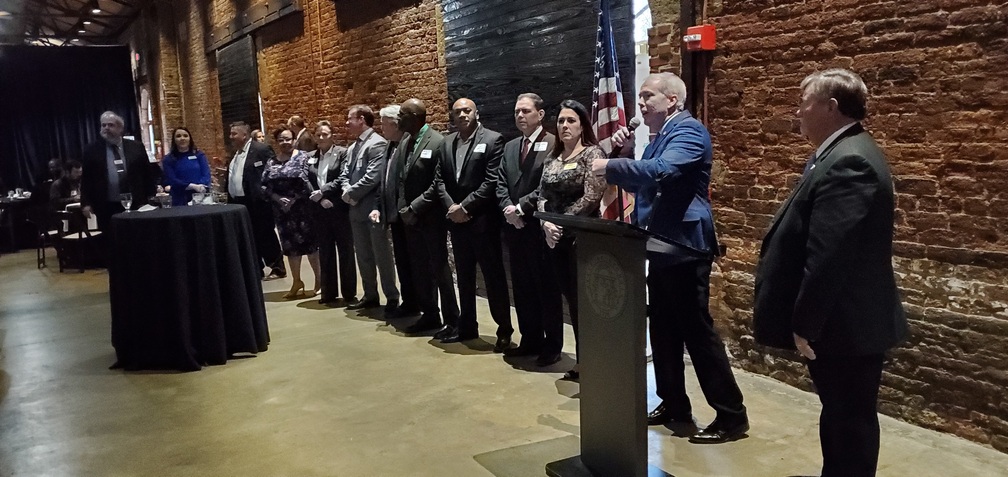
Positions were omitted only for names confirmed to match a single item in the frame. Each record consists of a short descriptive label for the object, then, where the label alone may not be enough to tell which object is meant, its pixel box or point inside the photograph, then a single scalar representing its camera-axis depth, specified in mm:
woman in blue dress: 7301
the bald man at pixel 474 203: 4789
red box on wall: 4066
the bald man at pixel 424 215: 5180
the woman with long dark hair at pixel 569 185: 3936
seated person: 9906
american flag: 4062
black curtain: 14414
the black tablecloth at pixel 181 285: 4594
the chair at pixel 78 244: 9008
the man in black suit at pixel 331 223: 6141
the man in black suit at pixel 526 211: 4336
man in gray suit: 5781
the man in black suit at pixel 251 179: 7324
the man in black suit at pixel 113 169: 7391
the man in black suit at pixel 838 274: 2211
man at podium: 3125
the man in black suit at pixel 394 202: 5500
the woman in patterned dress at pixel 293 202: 6457
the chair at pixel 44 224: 9634
